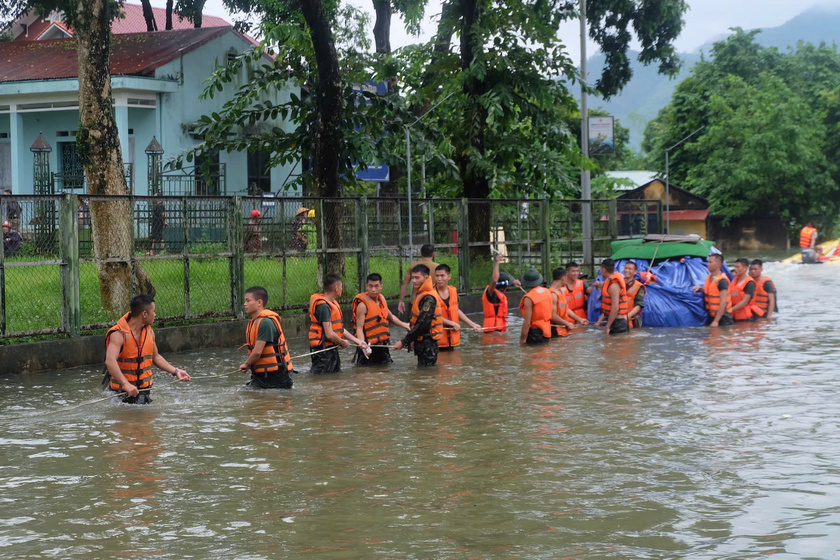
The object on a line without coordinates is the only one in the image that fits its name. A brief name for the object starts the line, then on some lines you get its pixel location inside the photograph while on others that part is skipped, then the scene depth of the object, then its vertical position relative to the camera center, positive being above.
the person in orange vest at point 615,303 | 19.00 -1.01
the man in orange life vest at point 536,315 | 17.56 -1.09
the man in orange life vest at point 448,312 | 16.06 -0.94
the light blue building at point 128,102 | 33.69 +4.69
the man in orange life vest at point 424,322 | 14.90 -0.98
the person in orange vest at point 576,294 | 21.11 -0.93
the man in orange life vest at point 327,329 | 13.99 -1.00
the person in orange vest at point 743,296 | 20.41 -0.98
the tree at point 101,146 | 17.14 +1.72
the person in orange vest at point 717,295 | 19.91 -0.94
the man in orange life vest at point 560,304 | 18.69 -0.99
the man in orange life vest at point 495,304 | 18.62 -0.96
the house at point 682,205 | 63.34 +2.15
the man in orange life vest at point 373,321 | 14.88 -0.97
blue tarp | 20.70 -1.03
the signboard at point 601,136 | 33.00 +3.20
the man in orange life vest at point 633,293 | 20.10 -0.87
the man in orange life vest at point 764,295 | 20.80 -0.99
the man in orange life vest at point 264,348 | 12.40 -1.09
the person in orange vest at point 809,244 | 42.06 -0.13
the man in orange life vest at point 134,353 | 11.20 -1.01
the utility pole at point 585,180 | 29.36 +1.82
